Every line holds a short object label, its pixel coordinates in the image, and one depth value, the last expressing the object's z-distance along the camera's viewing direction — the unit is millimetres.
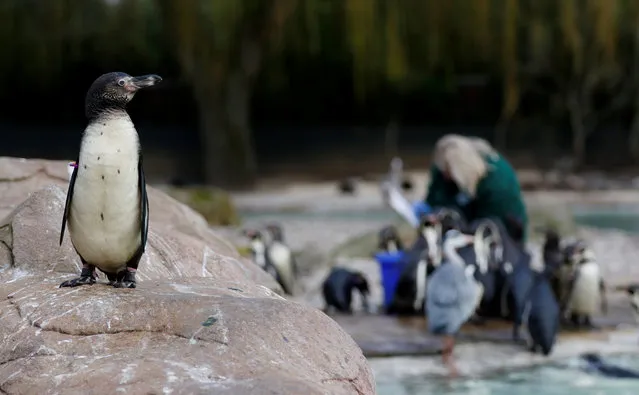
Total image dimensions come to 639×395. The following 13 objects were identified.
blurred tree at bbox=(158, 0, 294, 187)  14961
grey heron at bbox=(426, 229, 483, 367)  5672
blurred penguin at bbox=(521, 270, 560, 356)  5625
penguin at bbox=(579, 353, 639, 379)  5160
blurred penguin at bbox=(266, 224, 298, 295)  7523
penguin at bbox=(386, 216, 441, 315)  6602
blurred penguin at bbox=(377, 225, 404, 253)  7598
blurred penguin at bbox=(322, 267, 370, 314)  6816
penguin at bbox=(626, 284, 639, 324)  6148
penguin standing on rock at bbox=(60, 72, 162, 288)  2773
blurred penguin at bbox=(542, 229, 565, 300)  6805
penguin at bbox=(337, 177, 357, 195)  18234
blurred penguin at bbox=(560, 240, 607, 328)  6473
